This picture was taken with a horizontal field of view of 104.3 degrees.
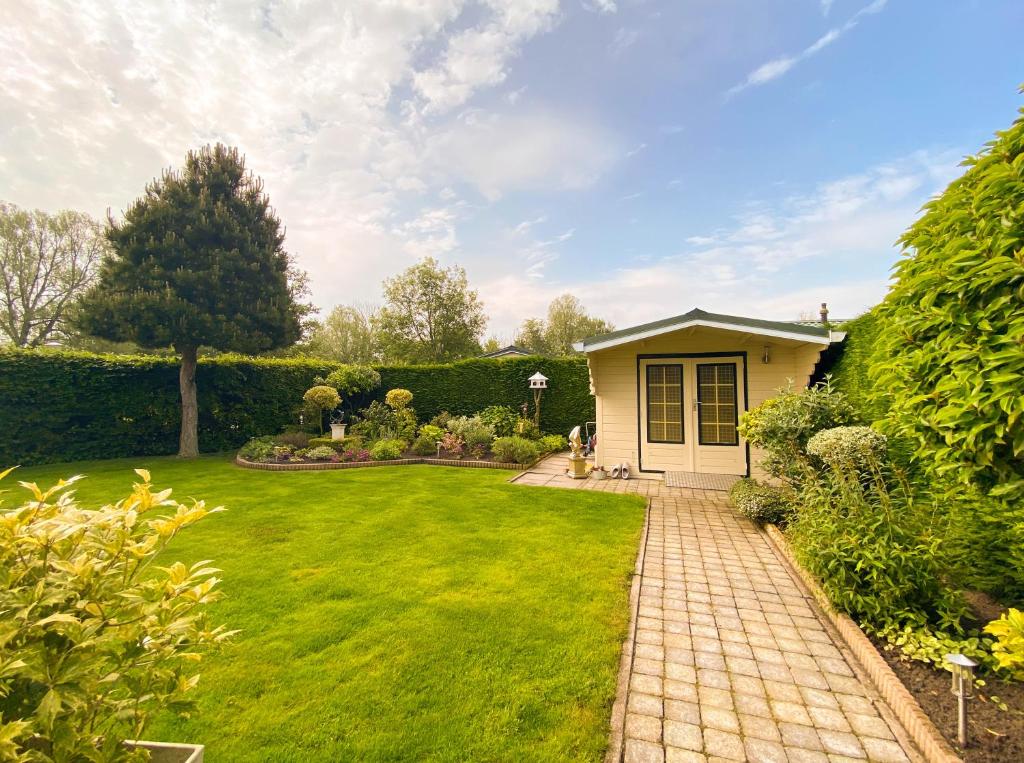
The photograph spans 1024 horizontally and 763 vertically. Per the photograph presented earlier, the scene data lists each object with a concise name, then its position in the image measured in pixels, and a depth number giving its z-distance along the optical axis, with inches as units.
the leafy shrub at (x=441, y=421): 467.6
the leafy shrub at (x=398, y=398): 476.7
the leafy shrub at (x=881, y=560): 103.5
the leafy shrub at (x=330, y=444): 410.0
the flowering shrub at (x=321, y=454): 380.5
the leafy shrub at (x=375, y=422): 455.2
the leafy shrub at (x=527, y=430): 435.8
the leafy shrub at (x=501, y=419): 441.7
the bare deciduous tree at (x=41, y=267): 716.7
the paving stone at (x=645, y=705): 85.0
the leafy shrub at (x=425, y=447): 395.2
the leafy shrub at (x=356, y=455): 377.1
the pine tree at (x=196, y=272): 395.2
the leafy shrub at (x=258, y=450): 384.5
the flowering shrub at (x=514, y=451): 353.7
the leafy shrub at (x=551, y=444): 417.7
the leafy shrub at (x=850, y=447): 153.3
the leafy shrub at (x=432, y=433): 407.0
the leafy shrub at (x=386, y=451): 378.6
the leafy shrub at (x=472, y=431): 398.3
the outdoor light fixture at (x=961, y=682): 70.9
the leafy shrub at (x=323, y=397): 446.6
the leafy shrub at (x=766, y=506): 197.2
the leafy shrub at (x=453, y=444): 382.9
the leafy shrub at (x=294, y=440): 415.5
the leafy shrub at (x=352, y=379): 484.4
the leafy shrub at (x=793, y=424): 200.1
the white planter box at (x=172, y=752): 54.0
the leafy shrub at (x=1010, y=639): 73.1
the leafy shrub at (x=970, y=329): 73.4
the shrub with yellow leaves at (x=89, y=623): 40.6
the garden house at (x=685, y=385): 284.4
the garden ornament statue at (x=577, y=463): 304.3
